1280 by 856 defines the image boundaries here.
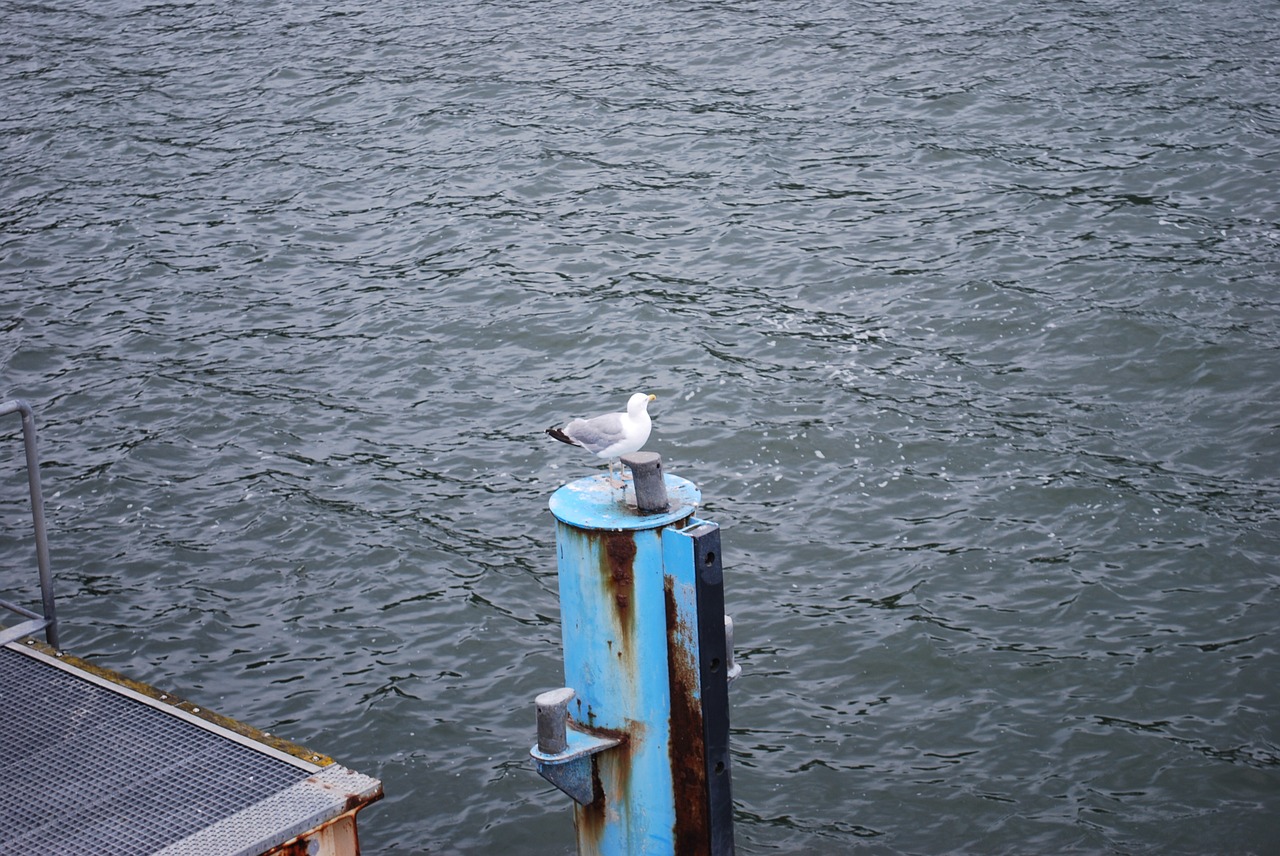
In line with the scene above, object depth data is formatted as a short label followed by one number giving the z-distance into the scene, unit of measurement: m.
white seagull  7.36
